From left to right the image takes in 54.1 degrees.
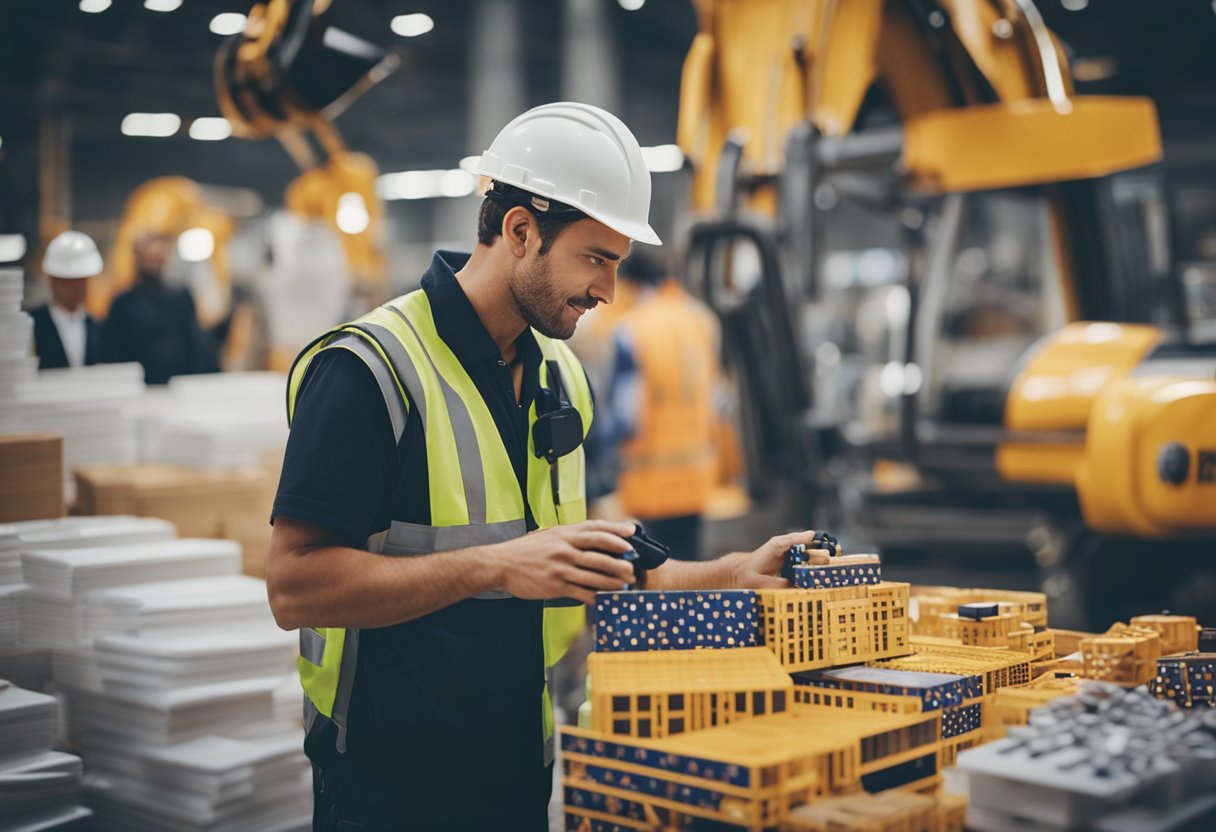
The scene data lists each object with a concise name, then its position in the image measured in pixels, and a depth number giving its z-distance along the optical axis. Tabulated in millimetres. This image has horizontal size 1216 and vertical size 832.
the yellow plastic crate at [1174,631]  2654
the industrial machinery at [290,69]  5180
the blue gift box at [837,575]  2352
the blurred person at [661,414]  7938
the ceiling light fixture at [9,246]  4719
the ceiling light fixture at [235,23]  5795
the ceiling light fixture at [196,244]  12266
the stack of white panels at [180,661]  3645
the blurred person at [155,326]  7270
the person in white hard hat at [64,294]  5270
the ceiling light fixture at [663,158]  27391
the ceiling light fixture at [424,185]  31844
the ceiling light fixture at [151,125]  27609
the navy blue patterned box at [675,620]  2193
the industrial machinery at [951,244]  5809
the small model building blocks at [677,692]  2008
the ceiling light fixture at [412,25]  20562
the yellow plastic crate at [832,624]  2271
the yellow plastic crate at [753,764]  1810
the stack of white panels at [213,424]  5219
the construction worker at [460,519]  2146
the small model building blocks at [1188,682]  2395
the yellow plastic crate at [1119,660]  2432
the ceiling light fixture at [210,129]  28234
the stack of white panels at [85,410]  4387
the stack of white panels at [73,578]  3832
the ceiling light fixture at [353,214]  10695
